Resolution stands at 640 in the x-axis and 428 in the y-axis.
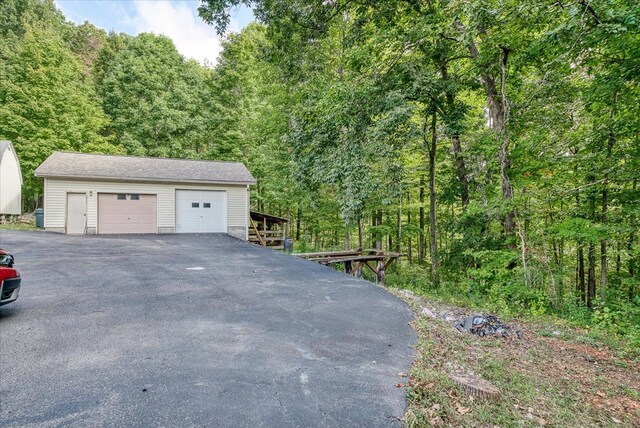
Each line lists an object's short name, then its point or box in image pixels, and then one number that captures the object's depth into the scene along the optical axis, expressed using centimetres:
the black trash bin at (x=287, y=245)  1460
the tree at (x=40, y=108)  1884
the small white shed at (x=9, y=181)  1730
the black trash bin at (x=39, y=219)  1472
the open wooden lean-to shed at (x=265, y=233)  1559
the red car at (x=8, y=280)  372
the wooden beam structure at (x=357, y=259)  1111
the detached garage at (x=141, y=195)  1317
